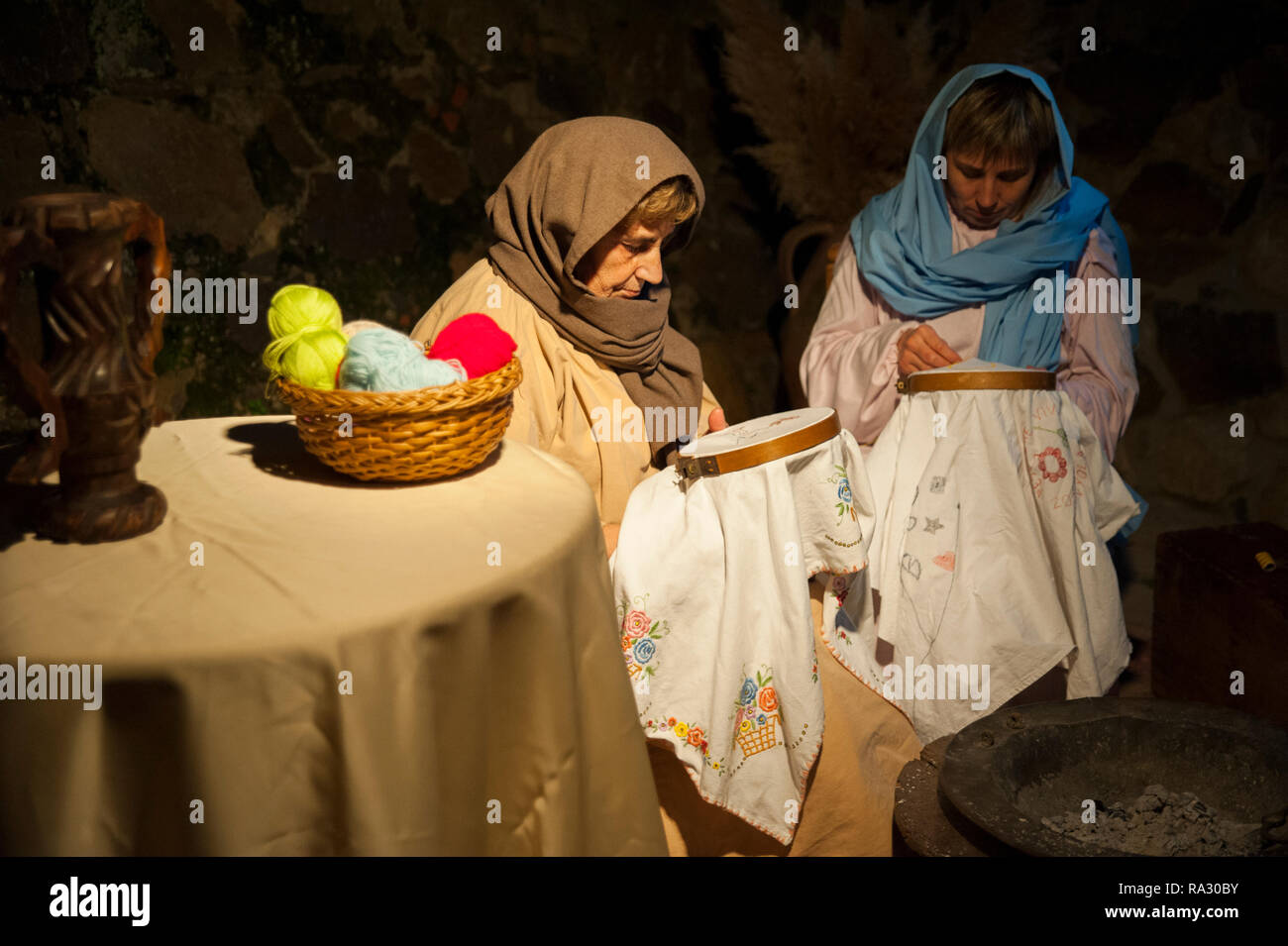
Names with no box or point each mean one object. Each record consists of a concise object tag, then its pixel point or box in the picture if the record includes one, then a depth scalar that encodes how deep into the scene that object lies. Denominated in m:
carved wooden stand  1.07
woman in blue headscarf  2.40
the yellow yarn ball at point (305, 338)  1.38
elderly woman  2.04
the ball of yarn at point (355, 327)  1.56
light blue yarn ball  1.33
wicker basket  1.31
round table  1.00
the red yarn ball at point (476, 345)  1.47
